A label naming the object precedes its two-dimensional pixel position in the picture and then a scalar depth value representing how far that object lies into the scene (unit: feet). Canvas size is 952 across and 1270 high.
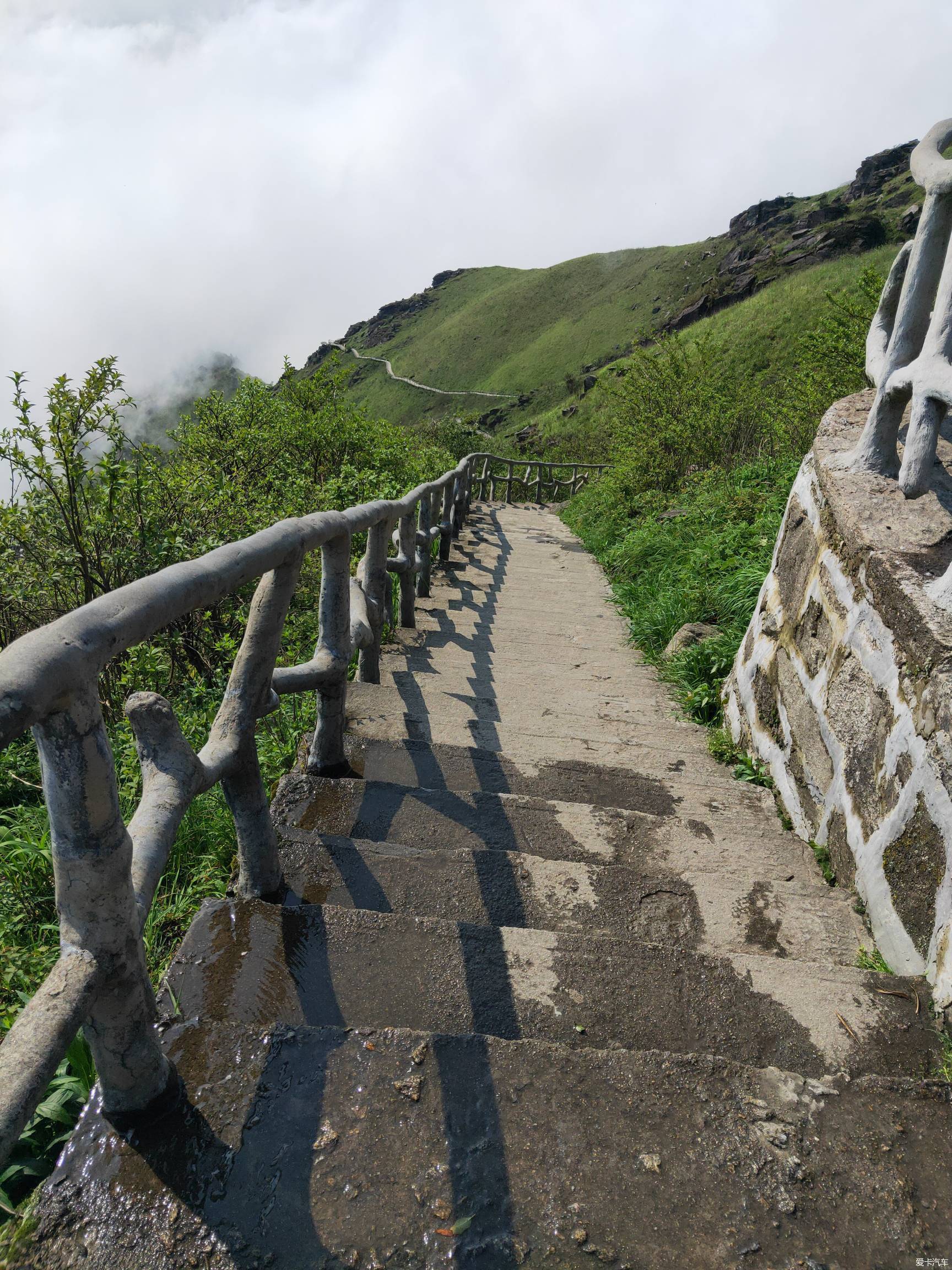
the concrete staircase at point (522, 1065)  3.29
